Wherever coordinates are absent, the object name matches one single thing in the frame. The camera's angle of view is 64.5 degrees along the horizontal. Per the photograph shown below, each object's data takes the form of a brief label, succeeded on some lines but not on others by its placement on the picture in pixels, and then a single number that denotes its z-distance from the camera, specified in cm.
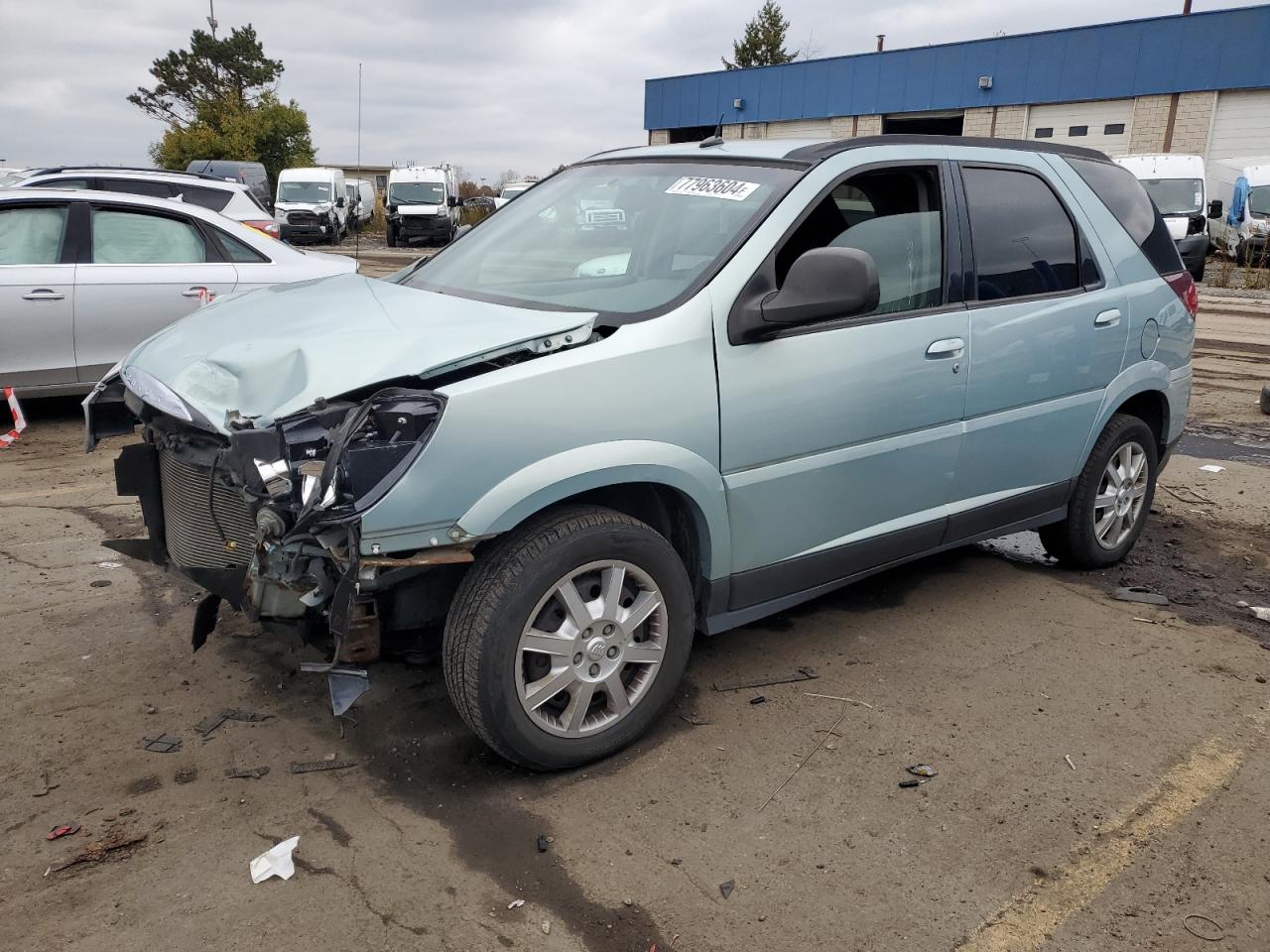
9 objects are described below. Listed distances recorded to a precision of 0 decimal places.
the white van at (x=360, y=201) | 3728
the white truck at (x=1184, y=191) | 2033
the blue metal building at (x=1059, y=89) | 2828
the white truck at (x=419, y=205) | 3170
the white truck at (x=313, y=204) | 3077
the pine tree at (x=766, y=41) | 5153
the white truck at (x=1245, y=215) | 2203
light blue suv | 274
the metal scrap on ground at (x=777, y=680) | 367
